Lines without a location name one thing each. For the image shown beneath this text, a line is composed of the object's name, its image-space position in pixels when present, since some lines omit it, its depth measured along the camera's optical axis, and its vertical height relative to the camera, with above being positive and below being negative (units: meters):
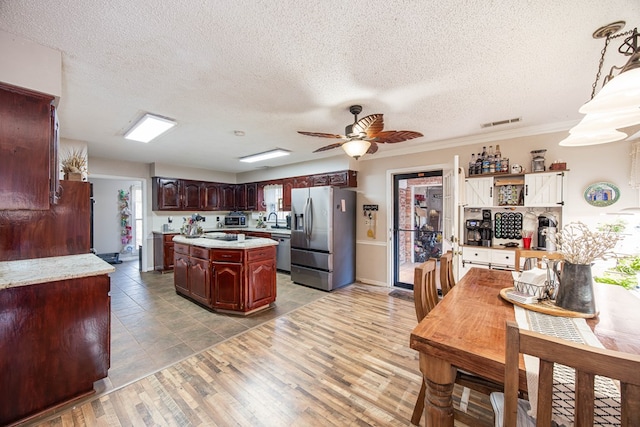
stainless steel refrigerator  4.30 -0.48
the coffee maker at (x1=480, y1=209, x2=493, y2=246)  3.58 -0.27
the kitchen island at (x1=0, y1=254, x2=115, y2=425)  1.60 -0.86
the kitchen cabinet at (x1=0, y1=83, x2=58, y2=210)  1.63 +0.41
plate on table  1.30 -0.53
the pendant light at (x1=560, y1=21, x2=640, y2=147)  1.08 +0.50
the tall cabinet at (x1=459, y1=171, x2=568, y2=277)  3.14 +0.06
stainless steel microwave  6.77 -0.27
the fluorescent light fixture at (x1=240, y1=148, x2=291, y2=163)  4.62 +1.05
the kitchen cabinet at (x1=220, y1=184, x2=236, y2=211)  6.84 +0.36
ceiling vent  3.01 +1.07
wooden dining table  1.01 -0.57
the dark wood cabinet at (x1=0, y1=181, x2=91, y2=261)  2.38 -0.19
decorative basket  1.53 -0.49
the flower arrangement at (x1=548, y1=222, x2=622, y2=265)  1.27 -0.18
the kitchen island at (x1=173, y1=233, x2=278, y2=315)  3.21 -0.84
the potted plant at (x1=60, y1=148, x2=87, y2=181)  2.79 +0.46
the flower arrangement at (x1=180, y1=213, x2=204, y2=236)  4.08 -0.32
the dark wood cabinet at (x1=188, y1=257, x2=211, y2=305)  3.37 -0.97
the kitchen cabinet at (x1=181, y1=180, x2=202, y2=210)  6.04 +0.37
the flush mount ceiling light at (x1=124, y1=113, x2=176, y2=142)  2.98 +1.06
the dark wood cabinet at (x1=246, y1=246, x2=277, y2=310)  3.27 -0.89
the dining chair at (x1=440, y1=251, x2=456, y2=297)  2.04 -0.51
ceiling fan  2.27 +0.73
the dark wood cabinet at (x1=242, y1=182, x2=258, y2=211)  6.78 +0.38
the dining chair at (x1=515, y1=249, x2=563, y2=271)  2.14 -0.40
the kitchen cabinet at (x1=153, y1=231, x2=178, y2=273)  5.48 -0.91
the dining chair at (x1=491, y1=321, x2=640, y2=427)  0.59 -0.41
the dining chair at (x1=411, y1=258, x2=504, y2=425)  1.38 -0.66
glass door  4.49 -0.17
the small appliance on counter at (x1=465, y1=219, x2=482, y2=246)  3.65 -0.34
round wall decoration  2.86 +0.18
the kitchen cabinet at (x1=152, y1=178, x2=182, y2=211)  5.62 +0.36
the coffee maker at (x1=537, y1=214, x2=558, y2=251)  3.19 -0.19
